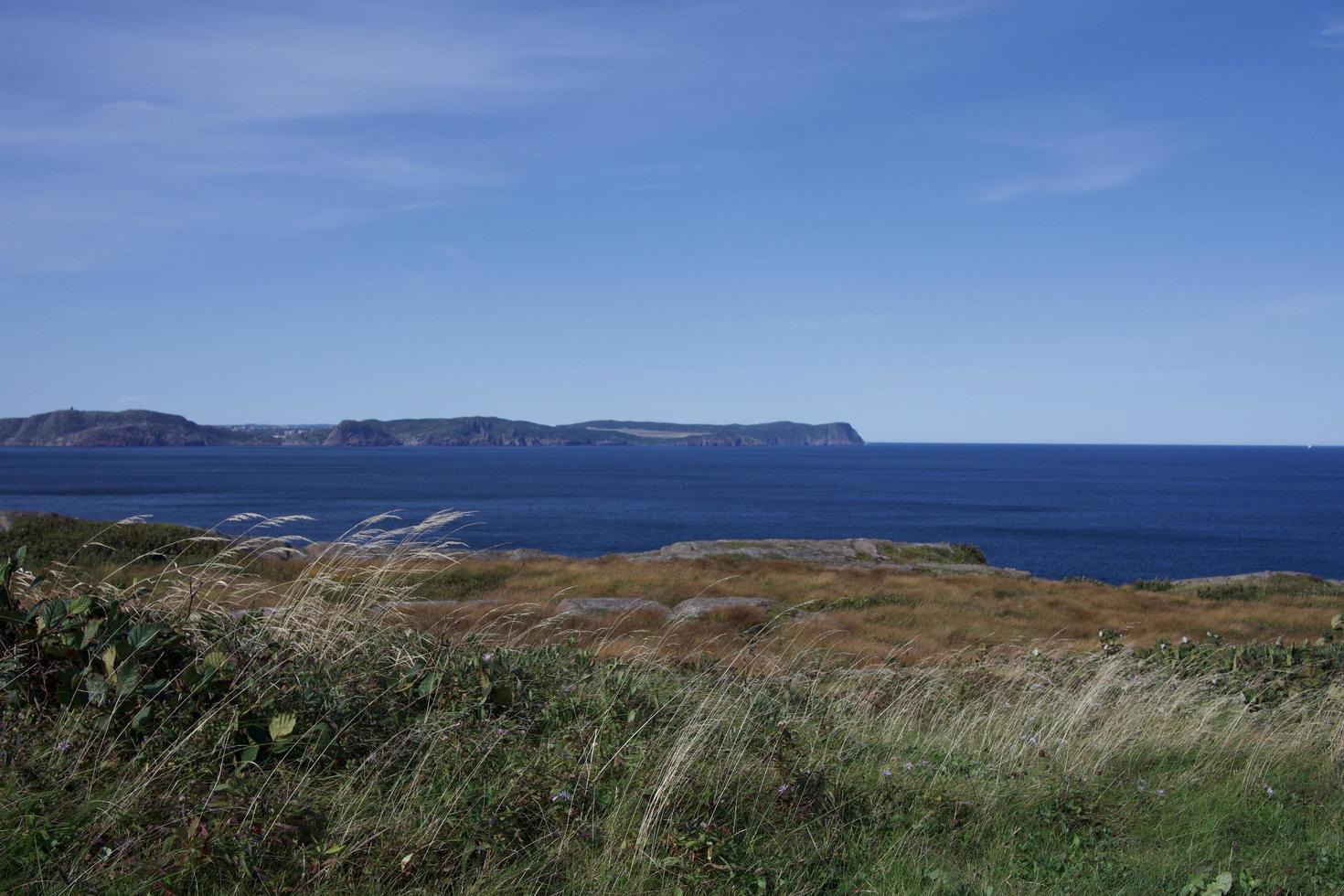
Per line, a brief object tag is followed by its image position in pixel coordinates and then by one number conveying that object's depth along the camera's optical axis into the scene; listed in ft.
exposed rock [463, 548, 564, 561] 107.86
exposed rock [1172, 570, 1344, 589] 122.83
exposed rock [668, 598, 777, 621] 66.90
